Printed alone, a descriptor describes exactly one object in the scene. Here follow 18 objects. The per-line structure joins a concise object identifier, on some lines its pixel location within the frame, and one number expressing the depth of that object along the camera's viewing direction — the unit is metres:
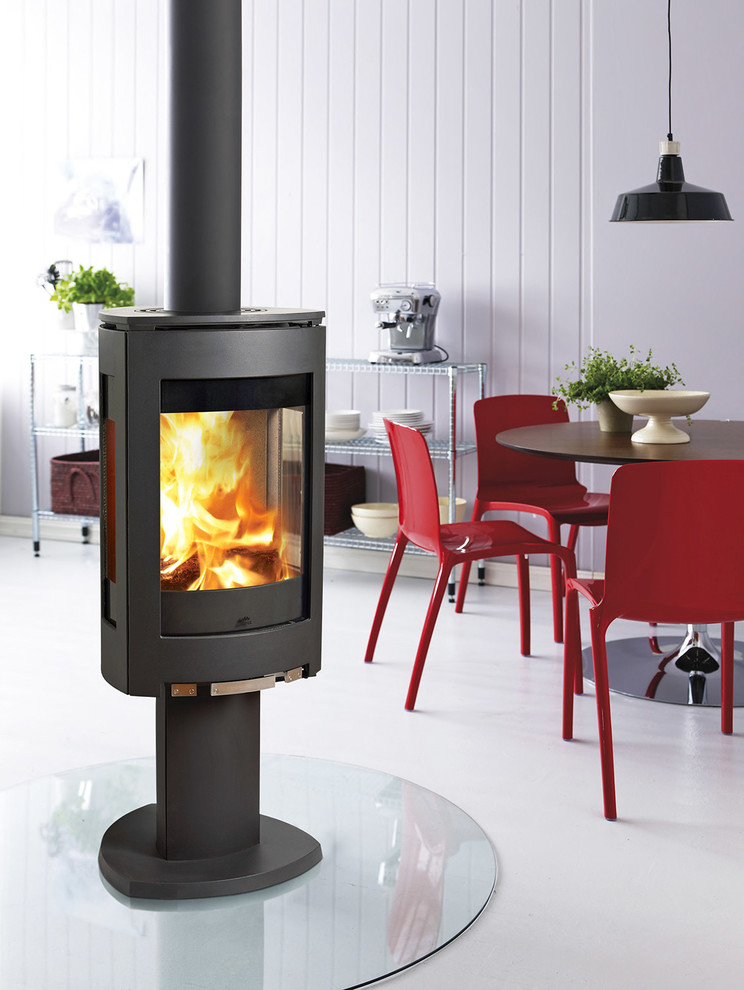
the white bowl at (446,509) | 4.93
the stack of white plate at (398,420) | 4.92
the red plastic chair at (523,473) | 4.15
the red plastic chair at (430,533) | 3.46
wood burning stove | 2.18
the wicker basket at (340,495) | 5.11
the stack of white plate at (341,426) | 4.99
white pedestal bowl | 3.44
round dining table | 3.29
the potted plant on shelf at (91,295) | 5.46
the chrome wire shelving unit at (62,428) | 5.60
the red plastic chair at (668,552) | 2.73
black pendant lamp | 3.60
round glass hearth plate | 2.07
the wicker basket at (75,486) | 5.57
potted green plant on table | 3.68
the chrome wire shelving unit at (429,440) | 4.79
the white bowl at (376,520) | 4.97
